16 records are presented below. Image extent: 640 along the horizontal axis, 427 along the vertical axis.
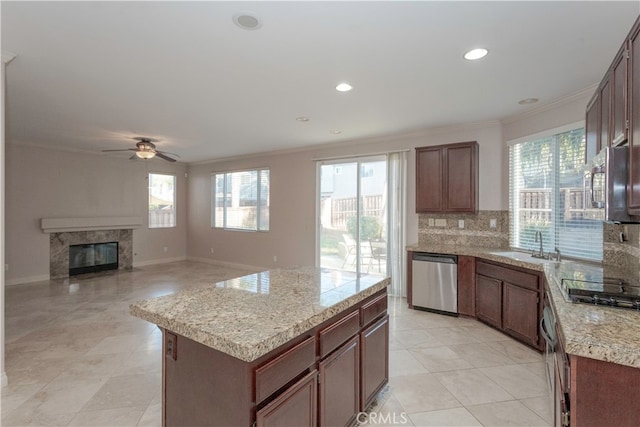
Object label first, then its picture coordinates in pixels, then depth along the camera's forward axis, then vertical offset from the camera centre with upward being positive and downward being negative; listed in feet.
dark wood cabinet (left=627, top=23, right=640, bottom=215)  4.86 +1.45
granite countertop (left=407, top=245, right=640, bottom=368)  3.86 -1.67
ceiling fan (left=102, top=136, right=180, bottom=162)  15.89 +3.25
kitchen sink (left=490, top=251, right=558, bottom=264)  10.45 -1.60
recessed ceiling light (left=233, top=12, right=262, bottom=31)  6.26 +4.04
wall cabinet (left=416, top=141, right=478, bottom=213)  13.66 +1.64
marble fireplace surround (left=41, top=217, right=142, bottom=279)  20.15 -1.51
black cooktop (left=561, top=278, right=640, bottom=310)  5.46 -1.49
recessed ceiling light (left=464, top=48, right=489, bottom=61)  7.64 +4.06
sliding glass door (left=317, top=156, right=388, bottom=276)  17.15 -0.09
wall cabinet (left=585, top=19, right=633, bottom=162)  5.39 +2.19
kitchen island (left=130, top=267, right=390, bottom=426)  4.15 -2.17
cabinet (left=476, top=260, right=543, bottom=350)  10.02 -3.08
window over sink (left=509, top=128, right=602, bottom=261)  10.68 +0.59
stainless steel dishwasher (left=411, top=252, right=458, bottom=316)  13.19 -3.05
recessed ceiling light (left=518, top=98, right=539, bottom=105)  11.10 +4.13
